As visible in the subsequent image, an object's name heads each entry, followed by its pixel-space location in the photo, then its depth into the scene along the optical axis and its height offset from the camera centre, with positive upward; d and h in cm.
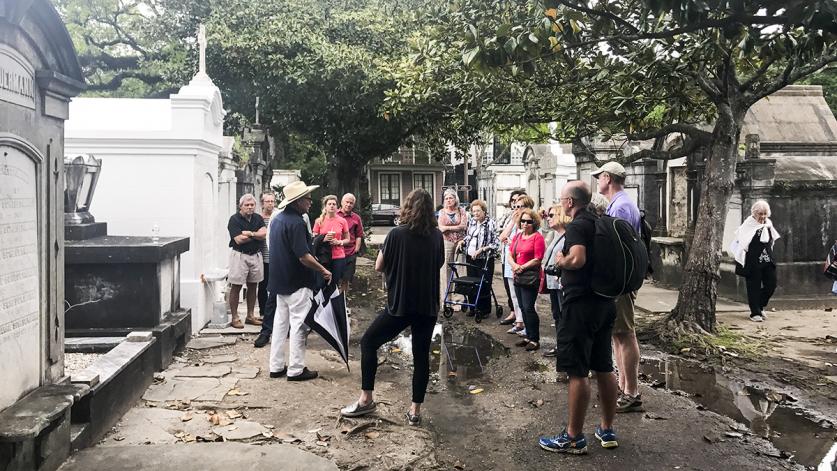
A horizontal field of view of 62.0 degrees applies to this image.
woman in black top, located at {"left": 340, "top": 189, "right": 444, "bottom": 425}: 516 -43
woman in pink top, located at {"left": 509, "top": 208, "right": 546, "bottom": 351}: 780 -36
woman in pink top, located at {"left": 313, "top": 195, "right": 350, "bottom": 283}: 916 +5
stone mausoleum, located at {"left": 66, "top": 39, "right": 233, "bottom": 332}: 787 +84
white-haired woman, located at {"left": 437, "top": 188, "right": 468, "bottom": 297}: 1024 +13
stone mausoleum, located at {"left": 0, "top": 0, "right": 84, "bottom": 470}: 380 +2
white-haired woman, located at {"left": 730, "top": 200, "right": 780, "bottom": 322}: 959 -41
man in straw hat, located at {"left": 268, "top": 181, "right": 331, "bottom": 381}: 633 -40
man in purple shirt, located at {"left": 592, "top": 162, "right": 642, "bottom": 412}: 550 -68
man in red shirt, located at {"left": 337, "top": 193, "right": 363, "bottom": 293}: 966 +5
